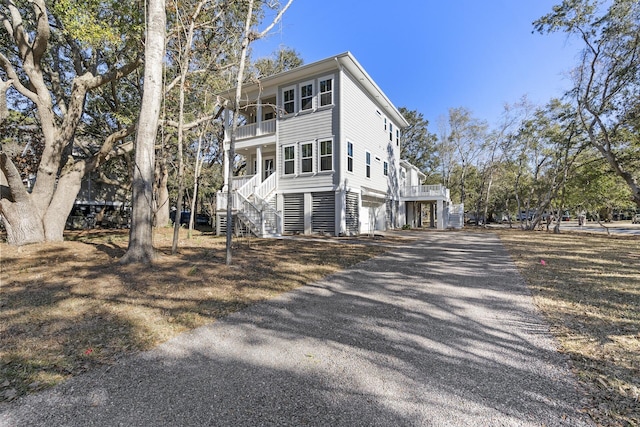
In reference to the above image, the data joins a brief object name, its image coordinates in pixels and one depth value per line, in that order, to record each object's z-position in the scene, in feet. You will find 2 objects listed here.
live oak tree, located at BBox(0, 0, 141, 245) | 28.83
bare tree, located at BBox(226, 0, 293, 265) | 22.42
